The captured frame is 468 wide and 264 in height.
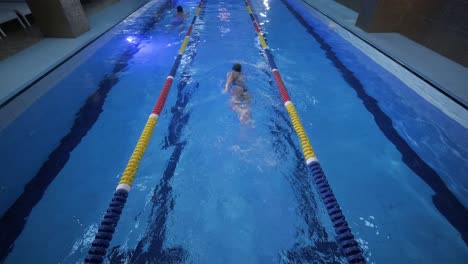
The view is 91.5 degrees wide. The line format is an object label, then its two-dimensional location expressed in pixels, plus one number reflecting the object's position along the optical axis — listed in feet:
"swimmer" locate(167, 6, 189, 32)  25.97
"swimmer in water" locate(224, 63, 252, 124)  13.09
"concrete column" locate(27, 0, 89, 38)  17.53
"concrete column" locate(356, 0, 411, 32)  19.31
